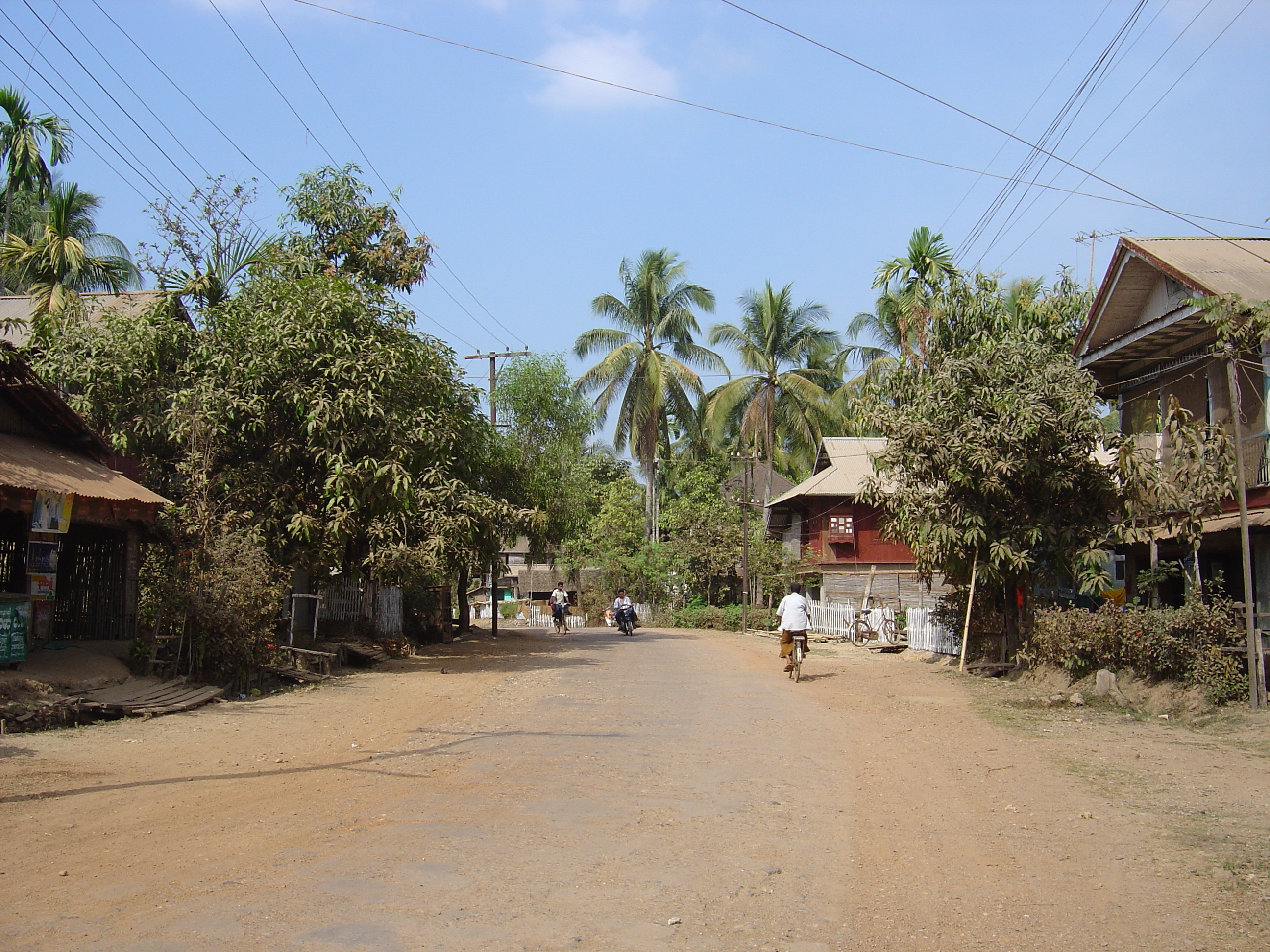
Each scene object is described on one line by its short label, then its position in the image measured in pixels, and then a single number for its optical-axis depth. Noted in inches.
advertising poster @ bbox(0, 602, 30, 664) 456.1
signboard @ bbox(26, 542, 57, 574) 531.2
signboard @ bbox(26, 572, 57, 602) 530.0
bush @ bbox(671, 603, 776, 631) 1599.4
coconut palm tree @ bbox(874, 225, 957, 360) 1006.4
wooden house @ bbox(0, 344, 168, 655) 501.4
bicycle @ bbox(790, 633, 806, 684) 706.8
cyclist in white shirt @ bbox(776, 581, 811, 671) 693.9
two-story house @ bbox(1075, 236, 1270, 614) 621.9
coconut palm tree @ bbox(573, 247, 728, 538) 1776.6
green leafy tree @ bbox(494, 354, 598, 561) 1295.5
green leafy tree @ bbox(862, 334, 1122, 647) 639.1
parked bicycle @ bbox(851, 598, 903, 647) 1143.6
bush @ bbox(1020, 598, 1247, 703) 501.7
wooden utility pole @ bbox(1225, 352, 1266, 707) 482.6
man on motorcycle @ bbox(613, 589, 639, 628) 1445.6
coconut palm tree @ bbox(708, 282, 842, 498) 1786.4
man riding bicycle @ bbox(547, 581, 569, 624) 1503.4
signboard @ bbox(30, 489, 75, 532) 490.9
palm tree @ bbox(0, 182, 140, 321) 852.6
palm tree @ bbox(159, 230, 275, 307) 788.0
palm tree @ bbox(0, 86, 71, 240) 970.7
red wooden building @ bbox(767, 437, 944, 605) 1603.1
